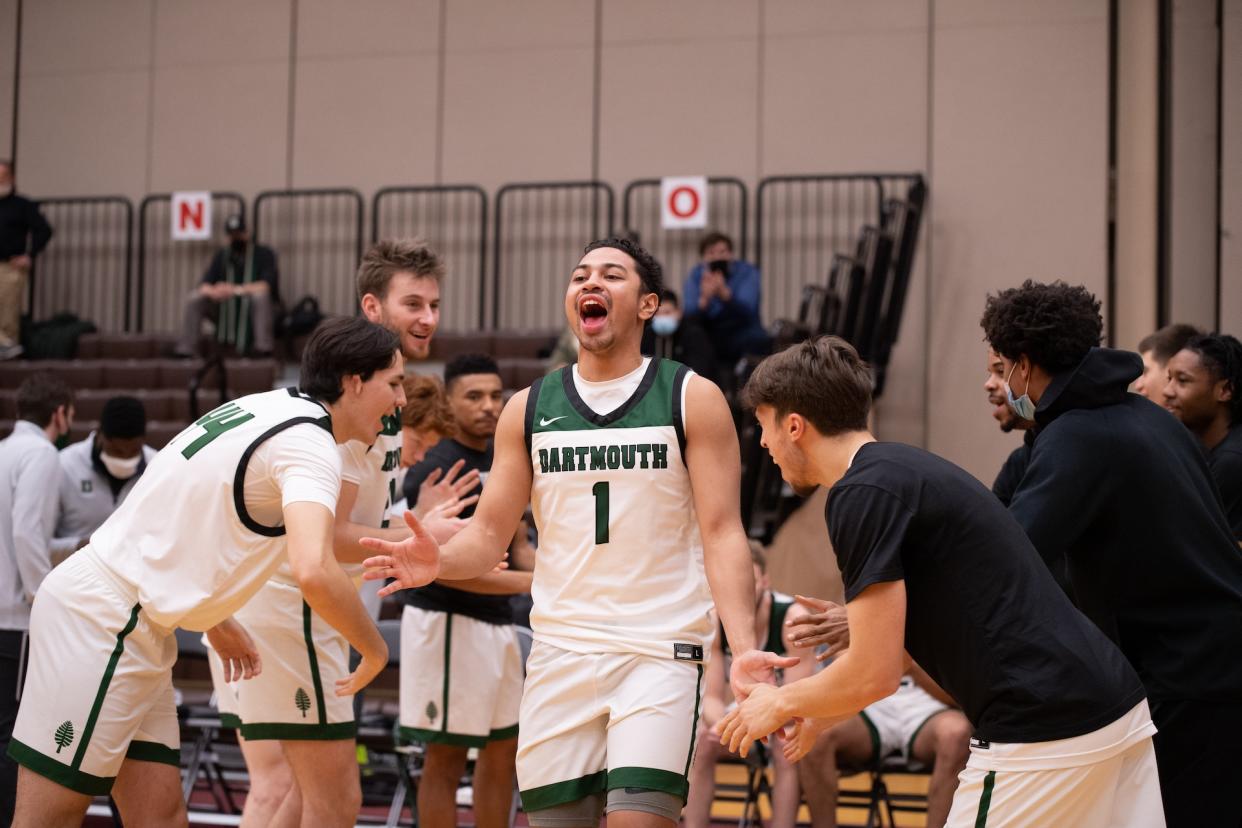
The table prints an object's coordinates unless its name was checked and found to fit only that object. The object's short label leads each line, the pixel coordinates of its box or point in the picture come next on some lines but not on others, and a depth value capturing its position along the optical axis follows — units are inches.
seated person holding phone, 400.5
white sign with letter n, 498.3
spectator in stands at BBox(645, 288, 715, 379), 370.0
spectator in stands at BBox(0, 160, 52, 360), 474.9
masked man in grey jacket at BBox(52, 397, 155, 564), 258.2
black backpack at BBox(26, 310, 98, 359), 485.4
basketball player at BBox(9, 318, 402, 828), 136.2
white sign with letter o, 453.7
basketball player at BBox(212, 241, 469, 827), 161.2
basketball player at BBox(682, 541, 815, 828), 216.4
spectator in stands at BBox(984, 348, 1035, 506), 143.9
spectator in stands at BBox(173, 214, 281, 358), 462.9
